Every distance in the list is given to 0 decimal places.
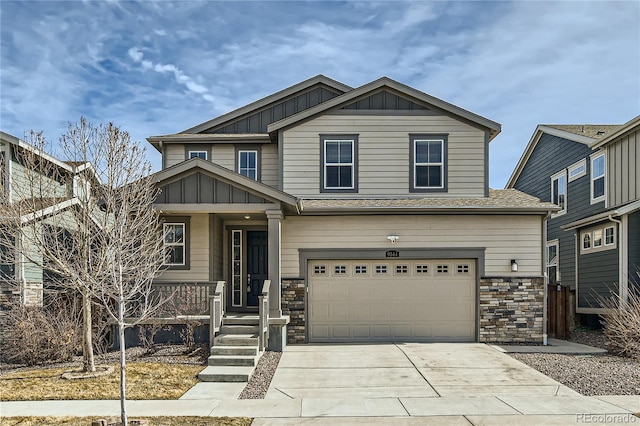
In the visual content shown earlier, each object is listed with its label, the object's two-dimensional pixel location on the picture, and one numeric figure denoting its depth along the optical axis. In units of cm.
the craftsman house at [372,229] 1338
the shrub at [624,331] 1139
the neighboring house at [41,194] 977
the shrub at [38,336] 1081
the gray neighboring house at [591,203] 1553
